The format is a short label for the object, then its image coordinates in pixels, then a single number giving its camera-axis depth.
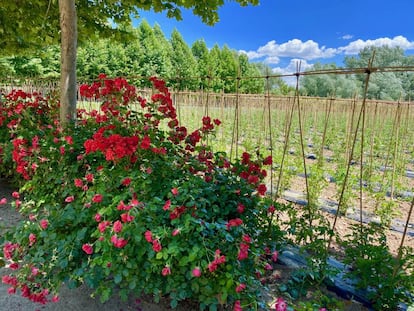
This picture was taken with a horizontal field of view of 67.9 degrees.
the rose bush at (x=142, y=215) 1.39
